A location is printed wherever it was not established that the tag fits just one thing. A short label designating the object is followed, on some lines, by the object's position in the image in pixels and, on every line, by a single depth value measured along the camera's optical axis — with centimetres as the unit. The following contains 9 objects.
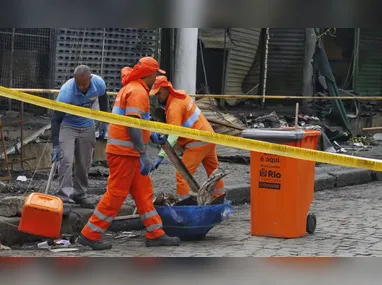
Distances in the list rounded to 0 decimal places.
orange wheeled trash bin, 792
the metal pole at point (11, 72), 1291
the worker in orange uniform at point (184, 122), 839
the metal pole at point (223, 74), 1645
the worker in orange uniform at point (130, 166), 747
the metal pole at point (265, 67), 1756
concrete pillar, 1384
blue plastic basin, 782
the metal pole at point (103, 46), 1324
